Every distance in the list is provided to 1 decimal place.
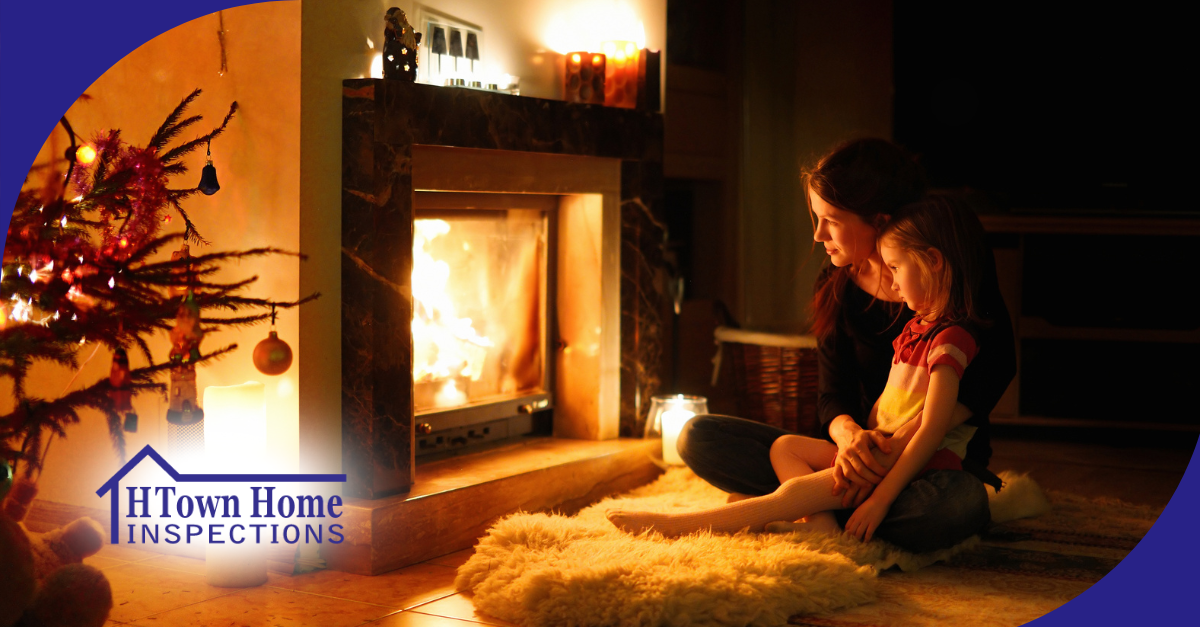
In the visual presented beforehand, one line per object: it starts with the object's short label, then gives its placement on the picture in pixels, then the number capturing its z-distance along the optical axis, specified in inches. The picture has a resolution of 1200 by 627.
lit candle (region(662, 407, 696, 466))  112.5
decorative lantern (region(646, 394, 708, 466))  112.7
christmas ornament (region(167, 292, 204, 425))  76.7
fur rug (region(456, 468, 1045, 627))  69.6
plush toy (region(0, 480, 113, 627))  63.1
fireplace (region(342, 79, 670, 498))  86.1
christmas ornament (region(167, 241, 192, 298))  76.8
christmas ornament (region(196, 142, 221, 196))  80.5
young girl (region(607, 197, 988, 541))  79.8
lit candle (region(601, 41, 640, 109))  113.1
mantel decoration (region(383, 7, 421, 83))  86.9
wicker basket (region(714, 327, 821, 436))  130.8
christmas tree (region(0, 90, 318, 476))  63.3
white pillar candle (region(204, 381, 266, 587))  79.5
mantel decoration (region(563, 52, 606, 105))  109.4
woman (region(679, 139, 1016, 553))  81.4
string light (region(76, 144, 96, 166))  82.8
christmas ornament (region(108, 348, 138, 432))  65.1
